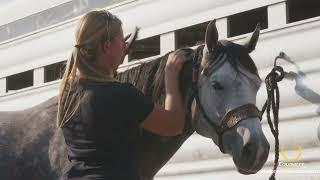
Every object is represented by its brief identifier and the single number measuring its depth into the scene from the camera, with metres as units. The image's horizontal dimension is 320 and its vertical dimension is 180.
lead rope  7.54
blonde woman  4.33
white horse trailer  7.63
